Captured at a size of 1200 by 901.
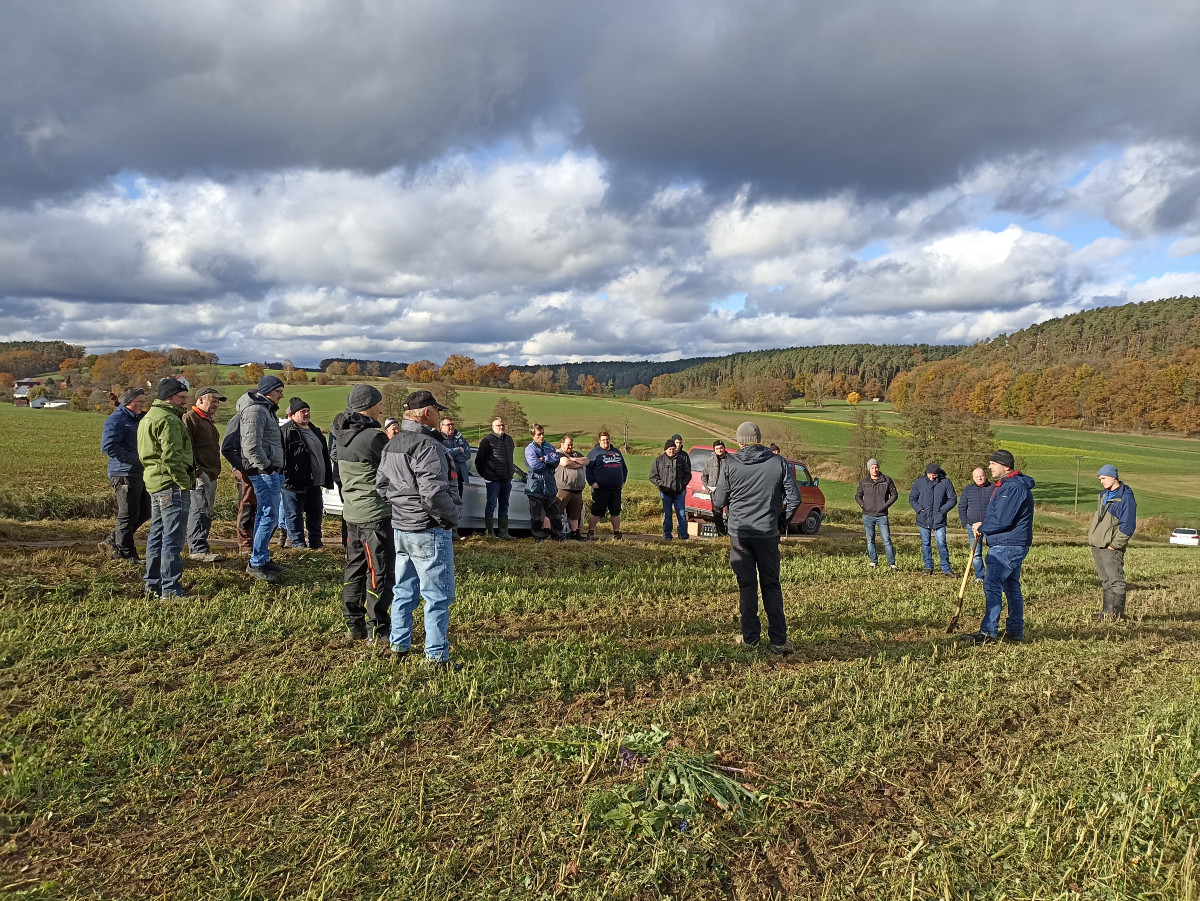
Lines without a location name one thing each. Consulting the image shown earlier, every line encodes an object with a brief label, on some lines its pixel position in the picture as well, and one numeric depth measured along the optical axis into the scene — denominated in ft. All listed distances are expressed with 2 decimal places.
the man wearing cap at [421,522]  17.01
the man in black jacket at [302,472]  28.48
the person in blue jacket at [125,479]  23.97
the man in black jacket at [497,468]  34.81
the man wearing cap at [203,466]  24.57
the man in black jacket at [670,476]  40.52
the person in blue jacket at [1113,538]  28.19
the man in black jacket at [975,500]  33.88
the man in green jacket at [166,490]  20.84
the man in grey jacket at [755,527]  21.02
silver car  36.09
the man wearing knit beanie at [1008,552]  23.80
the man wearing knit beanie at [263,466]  24.04
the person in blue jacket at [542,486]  35.40
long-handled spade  24.56
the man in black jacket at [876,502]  37.58
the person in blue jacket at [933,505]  36.65
